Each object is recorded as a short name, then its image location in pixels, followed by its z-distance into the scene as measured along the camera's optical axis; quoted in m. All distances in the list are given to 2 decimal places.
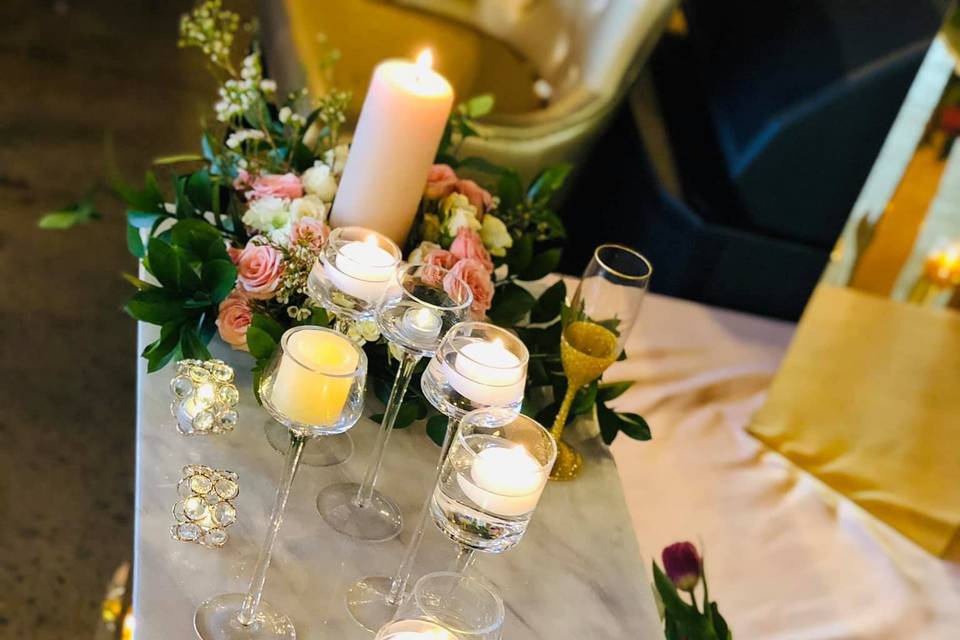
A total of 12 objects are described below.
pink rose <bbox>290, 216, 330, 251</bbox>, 0.98
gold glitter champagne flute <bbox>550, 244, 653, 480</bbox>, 1.01
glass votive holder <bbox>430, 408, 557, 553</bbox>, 0.69
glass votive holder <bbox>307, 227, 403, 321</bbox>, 0.86
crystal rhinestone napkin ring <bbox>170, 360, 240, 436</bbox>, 0.90
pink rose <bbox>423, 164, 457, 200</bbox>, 1.13
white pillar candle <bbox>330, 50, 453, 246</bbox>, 1.01
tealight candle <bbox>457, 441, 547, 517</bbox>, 0.69
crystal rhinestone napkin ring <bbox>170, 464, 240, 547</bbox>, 0.79
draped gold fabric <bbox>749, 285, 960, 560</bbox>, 1.38
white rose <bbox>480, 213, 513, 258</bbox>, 1.10
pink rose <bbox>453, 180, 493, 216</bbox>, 1.14
